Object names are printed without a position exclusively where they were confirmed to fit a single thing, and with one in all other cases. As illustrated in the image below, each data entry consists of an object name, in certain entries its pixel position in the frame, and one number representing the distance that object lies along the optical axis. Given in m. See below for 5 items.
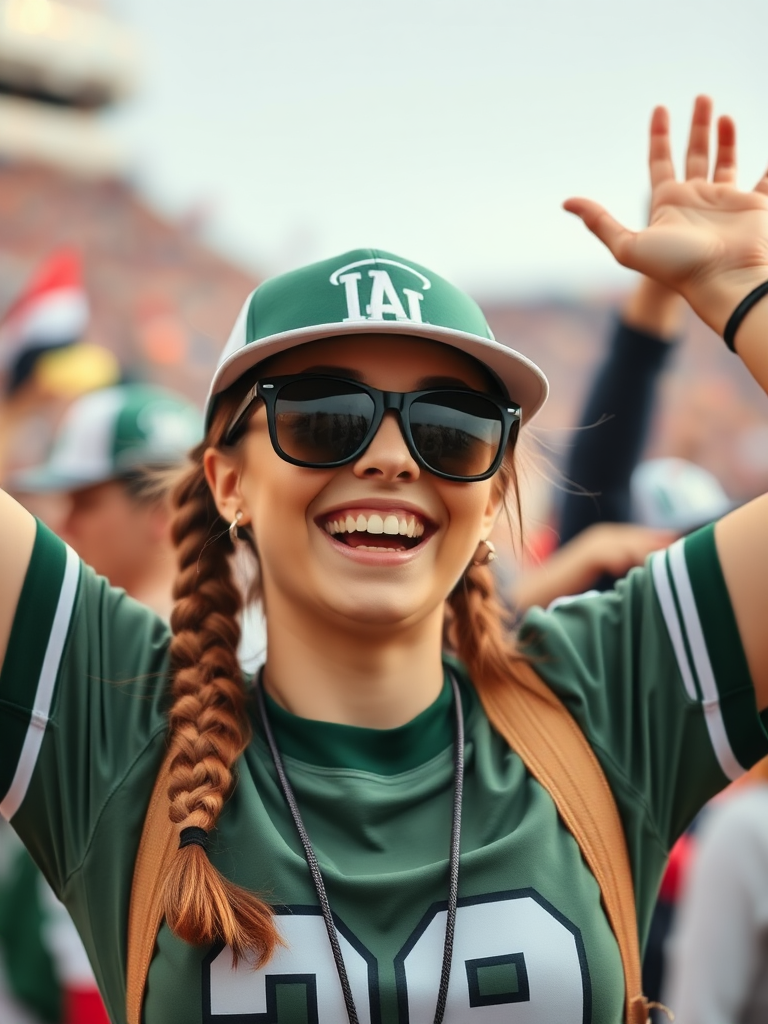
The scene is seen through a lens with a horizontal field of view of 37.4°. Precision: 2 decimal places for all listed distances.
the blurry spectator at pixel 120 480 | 3.22
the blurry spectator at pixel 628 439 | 2.71
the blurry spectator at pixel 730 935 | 2.16
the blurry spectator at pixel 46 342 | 4.32
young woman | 1.51
